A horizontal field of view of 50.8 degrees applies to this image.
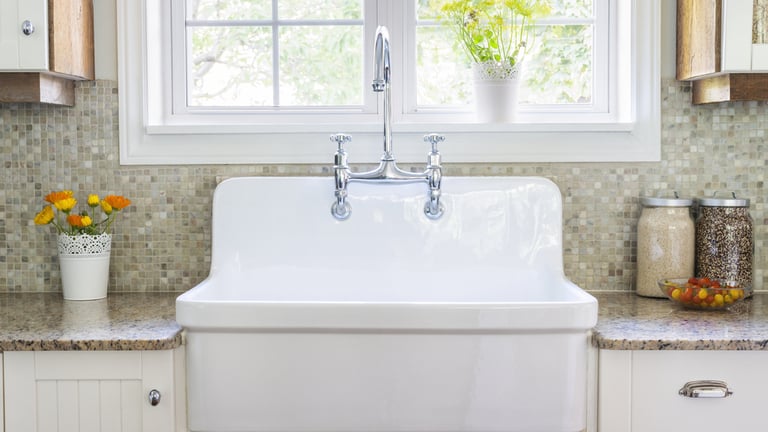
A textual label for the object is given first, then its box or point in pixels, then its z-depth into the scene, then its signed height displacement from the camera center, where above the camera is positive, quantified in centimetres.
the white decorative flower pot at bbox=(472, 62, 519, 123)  212 +22
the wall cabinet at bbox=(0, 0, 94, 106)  183 +30
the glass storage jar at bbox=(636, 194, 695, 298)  200 -17
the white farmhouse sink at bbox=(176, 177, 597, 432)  155 -37
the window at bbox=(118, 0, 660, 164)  221 +31
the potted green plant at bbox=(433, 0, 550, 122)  212 +37
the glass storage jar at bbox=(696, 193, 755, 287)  199 -16
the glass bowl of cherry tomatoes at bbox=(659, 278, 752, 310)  181 -27
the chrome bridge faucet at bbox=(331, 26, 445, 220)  192 +2
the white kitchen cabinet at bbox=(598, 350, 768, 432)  158 -43
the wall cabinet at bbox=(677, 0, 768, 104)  182 +29
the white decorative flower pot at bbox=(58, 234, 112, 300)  201 -21
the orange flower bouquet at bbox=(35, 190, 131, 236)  199 -8
